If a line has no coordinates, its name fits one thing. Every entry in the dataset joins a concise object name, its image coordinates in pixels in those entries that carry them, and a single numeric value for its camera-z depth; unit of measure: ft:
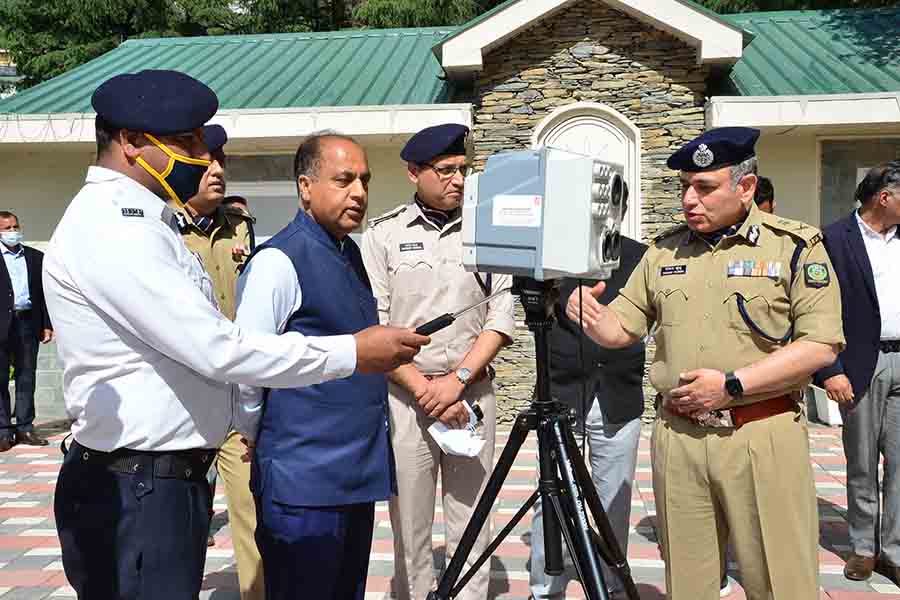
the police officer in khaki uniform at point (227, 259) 10.53
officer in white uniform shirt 5.78
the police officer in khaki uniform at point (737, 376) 8.14
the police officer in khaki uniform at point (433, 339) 10.03
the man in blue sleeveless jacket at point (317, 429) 7.19
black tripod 7.39
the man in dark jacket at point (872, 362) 12.82
